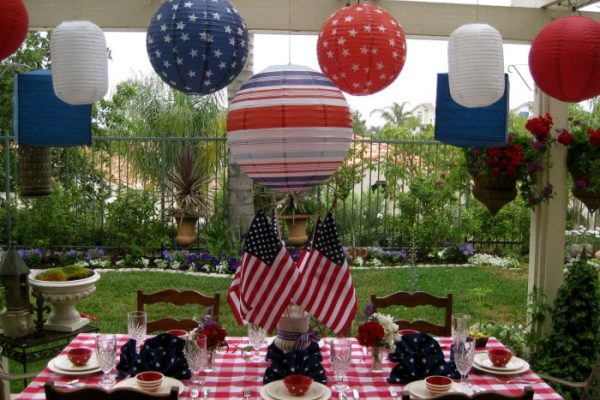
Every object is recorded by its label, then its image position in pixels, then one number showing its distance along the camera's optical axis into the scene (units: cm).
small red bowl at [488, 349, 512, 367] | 289
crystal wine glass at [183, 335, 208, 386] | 262
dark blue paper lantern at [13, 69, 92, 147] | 429
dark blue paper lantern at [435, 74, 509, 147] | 390
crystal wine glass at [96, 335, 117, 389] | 263
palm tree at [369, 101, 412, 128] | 2474
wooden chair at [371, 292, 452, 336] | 358
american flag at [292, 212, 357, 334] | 293
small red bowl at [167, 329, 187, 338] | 309
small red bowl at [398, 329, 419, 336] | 322
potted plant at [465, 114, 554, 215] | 430
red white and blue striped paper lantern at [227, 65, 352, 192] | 250
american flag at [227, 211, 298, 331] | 287
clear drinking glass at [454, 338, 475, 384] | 266
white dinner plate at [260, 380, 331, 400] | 250
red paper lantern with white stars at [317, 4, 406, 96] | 287
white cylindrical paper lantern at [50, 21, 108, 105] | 275
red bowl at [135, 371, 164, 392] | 257
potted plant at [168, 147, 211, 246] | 802
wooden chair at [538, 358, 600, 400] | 282
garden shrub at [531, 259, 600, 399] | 412
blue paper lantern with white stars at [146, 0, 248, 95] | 275
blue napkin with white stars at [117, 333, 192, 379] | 275
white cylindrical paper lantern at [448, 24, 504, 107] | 276
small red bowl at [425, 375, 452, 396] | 257
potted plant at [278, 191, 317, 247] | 778
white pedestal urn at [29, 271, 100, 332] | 468
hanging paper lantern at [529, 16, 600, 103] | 300
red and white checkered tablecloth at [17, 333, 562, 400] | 261
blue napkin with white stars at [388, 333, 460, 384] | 278
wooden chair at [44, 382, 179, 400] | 207
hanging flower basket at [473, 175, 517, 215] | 436
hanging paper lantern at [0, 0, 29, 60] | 264
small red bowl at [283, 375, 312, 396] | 250
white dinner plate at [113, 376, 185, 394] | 259
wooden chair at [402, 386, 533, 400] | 206
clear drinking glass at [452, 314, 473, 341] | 288
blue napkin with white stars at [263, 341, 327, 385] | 271
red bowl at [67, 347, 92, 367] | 282
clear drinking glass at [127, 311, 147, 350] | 298
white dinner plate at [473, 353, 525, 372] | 289
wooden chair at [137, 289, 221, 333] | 352
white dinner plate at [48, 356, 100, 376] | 277
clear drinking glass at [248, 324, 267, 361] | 306
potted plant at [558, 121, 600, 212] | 424
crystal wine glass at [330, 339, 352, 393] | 263
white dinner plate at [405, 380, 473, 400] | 259
